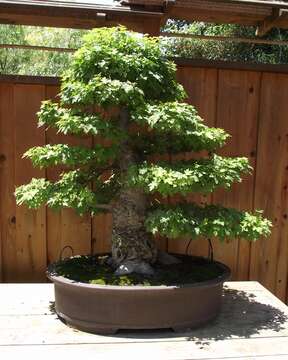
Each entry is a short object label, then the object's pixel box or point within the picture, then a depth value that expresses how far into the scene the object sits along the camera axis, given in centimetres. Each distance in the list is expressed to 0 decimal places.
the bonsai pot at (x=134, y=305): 148
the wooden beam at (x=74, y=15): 176
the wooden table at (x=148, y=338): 138
